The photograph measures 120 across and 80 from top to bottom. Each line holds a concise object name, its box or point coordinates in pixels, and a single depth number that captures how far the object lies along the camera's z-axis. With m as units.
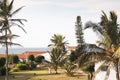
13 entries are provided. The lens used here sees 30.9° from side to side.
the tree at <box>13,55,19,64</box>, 50.24
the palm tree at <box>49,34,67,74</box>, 35.87
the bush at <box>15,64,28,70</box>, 41.89
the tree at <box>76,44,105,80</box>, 18.44
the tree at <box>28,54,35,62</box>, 48.37
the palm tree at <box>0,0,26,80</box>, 26.52
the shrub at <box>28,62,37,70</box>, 44.44
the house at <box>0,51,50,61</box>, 58.56
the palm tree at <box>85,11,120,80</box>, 18.33
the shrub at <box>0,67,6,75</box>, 33.87
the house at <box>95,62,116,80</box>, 22.96
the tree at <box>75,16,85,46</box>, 54.63
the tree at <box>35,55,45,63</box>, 49.17
